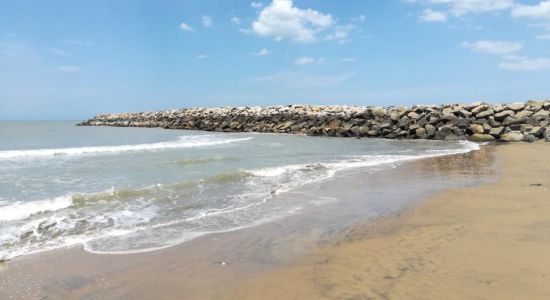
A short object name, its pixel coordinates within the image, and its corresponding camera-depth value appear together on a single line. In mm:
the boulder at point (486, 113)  22688
